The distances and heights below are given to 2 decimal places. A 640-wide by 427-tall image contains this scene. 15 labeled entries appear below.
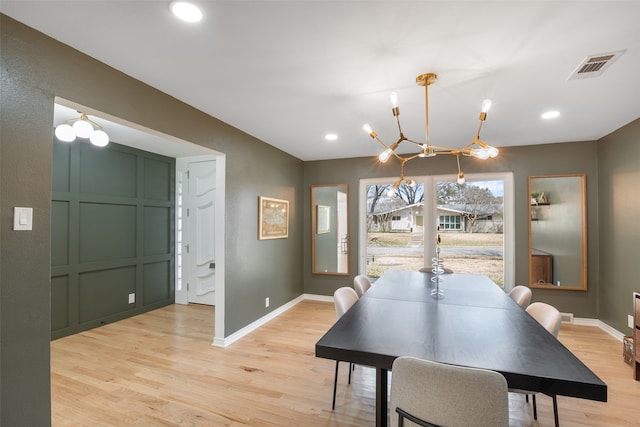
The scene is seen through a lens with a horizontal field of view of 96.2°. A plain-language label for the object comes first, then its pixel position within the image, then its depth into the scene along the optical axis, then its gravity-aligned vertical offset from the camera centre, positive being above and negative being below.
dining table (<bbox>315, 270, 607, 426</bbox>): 1.16 -0.63
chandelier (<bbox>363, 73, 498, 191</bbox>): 1.89 +0.54
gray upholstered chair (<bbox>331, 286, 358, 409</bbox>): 2.25 -0.66
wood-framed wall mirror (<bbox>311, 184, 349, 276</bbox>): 5.03 -0.11
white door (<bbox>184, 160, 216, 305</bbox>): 4.79 -0.20
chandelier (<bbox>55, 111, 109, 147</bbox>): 2.51 +0.81
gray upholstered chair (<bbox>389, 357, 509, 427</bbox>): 1.04 -0.66
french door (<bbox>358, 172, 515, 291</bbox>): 4.29 -0.09
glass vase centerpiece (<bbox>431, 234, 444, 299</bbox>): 2.43 -0.48
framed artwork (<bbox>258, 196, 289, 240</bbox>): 3.91 +0.04
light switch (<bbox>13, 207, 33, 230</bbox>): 1.56 +0.02
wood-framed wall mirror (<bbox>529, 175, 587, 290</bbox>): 3.88 -0.16
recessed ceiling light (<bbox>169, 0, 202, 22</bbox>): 1.43 +1.08
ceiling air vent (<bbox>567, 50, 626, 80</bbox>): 1.84 +1.06
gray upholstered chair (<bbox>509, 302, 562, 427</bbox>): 1.81 -0.68
